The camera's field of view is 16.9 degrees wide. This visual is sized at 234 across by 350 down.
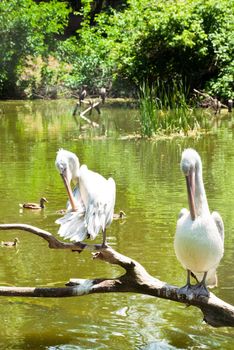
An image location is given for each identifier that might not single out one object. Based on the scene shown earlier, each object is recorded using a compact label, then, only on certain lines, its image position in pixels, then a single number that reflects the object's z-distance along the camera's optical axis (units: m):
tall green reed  17.31
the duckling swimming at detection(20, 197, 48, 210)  10.52
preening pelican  6.01
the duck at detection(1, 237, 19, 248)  8.92
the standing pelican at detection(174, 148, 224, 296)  5.59
